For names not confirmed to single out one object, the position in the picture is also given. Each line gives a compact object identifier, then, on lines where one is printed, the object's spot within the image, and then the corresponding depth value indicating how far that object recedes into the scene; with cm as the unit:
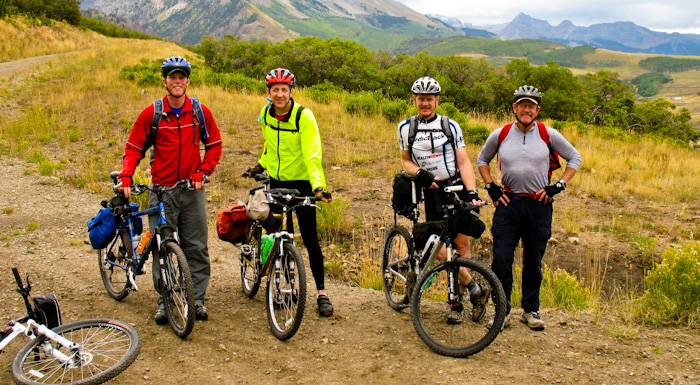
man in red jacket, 435
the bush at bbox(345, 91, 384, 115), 1630
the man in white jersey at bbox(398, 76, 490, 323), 427
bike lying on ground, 341
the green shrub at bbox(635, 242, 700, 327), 448
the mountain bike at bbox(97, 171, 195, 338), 417
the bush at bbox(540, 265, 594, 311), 510
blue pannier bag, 486
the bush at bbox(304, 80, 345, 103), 1786
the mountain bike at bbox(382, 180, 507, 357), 379
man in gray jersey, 425
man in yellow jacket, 438
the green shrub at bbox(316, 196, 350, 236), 820
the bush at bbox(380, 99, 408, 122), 1579
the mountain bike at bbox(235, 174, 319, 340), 411
